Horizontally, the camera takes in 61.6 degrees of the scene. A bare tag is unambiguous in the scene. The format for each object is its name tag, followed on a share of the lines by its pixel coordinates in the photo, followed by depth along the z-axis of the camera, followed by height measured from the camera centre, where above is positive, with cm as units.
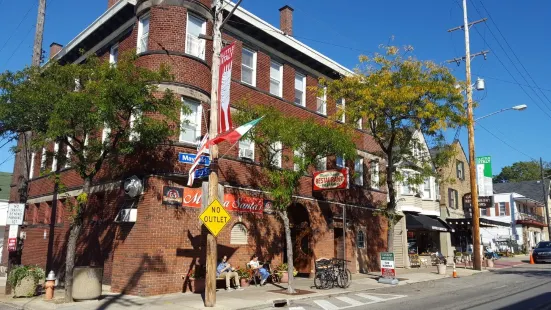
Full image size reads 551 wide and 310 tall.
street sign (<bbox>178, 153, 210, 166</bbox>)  1552 +273
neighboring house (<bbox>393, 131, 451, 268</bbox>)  2838 +130
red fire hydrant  1352 -139
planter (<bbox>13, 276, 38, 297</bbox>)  1441 -151
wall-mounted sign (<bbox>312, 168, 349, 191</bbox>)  1911 +270
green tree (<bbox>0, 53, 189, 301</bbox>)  1262 +369
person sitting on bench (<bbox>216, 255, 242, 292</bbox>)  1598 -108
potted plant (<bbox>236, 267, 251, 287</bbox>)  1683 -124
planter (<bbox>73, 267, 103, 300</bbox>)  1321 -125
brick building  1526 +211
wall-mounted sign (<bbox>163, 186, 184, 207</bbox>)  1521 +147
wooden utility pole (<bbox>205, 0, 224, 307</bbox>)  1223 +222
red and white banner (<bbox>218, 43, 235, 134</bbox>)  1247 +403
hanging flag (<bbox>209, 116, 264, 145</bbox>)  1215 +280
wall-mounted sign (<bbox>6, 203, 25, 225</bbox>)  1483 +78
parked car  3319 -50
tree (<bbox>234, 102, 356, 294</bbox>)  1526 +336
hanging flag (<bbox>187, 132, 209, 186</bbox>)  1263 +244
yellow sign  1212 +63
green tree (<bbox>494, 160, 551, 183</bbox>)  9212 +1502
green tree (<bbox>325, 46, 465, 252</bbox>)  1884 +576
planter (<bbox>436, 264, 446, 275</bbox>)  2350 -122
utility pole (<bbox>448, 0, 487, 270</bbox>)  2493 +277
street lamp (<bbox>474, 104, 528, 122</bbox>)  2511 +742
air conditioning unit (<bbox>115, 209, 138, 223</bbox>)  1520 +78
